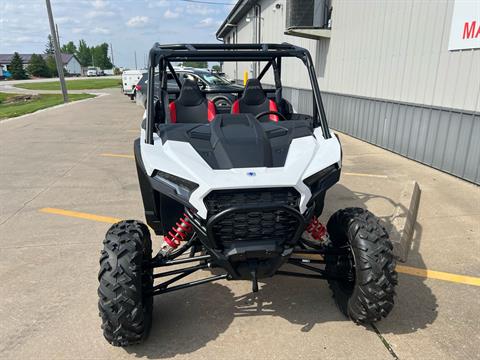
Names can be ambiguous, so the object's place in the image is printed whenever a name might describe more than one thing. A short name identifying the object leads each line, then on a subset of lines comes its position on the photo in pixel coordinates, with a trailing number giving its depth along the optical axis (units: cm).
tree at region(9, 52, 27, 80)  6994
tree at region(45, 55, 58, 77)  8131
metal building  647
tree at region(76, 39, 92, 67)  13400
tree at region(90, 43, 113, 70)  13256
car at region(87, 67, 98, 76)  9859
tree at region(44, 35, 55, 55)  13288
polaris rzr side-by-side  243
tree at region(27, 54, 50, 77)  7744
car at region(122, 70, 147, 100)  2456
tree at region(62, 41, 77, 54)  13962
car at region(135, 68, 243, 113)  1453
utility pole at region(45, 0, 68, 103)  2144
